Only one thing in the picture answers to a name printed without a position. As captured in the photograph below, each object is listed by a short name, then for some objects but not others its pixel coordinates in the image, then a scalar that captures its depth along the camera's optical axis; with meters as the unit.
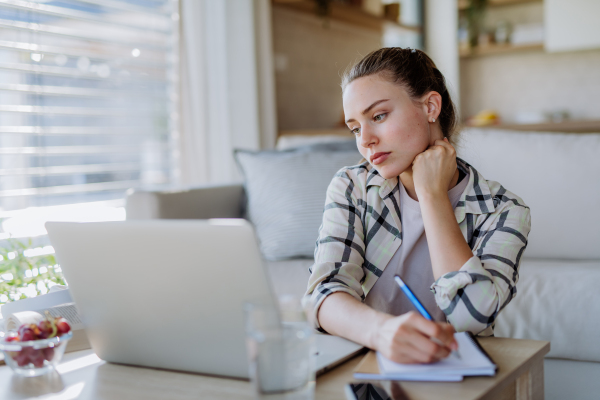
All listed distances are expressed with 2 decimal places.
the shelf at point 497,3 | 4.30
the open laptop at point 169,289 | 0.66
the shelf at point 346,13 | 3.27
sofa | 1.58
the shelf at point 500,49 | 4.15
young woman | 0.97
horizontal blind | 2.11
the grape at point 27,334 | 0.83
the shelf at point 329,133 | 2.74
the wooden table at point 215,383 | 0.68
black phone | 0.65
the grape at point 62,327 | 0.84
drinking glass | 0.61
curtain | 2.75
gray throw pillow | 2.01
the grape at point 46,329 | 0.84
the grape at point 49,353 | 0.82
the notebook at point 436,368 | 0.69
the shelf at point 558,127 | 2.68
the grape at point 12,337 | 0.84
